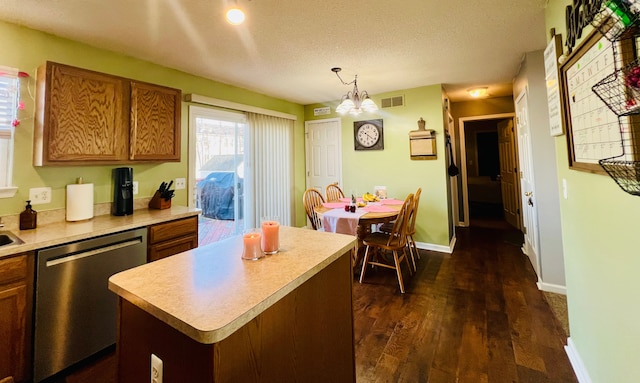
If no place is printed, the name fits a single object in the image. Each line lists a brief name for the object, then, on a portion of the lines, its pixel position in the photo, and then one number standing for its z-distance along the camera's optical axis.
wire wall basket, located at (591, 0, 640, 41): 0.81
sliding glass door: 3.17
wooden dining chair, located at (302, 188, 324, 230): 3.40
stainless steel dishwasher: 1.57
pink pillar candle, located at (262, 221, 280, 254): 1.23
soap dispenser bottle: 1.88
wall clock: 4.24
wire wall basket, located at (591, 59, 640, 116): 0.80
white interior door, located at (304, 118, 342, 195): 4.63
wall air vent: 4.05
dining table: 2.74
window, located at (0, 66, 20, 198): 1.86
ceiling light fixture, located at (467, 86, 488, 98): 4.13
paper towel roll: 2.08
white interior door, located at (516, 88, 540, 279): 2.85
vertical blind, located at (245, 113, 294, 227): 3.86
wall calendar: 1.04
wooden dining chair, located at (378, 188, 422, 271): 2.98
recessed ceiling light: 1.49
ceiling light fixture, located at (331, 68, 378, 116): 2.90
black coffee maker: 2.31
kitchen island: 0.72
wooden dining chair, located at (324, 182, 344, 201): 4.08
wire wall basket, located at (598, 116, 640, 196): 0.88
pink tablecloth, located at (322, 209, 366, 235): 2.72
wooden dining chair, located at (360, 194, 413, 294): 2.67
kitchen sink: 1.63
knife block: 2.61
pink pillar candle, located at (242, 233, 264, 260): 1.17
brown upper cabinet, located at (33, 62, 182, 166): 1.88
